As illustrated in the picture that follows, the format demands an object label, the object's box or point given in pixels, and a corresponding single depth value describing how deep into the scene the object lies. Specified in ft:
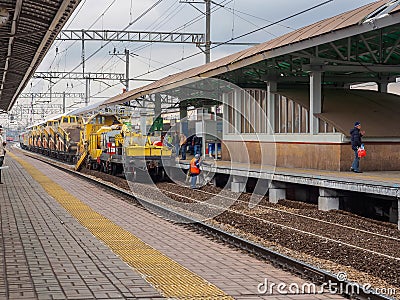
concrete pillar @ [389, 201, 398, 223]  46.08
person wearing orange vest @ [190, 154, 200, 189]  73.92
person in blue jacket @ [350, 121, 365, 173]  56.29
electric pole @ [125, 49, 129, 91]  148.50
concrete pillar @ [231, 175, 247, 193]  72.49
